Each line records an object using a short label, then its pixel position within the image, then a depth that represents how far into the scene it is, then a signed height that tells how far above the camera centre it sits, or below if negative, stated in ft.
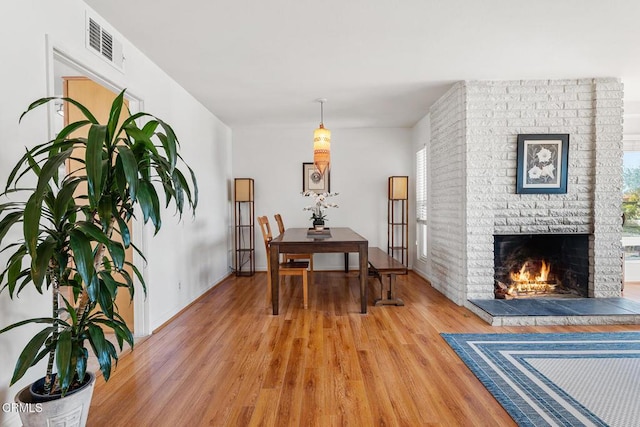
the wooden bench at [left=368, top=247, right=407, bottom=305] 11.34 -2.37
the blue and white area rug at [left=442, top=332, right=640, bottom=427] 5.69 -3.76
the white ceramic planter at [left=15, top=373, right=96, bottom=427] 4.40 -2.94
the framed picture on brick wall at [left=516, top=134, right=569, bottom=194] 11.59 +1.50
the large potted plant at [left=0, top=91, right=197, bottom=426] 4.06 -0.43
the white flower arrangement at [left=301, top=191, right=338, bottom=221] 13.27 -0.31
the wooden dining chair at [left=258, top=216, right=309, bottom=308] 11.57 -2.44
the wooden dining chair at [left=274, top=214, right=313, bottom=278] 15.72 -2.58
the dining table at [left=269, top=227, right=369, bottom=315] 11.08 -1.61
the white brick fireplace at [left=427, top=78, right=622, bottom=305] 11.63 +1.21
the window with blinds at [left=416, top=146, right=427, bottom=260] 16.80 +0.07
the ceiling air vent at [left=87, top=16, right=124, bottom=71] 7.32 +3.93
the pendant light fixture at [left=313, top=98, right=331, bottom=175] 13.12 +2.37
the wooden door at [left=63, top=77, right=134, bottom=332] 9.46 +3.21
